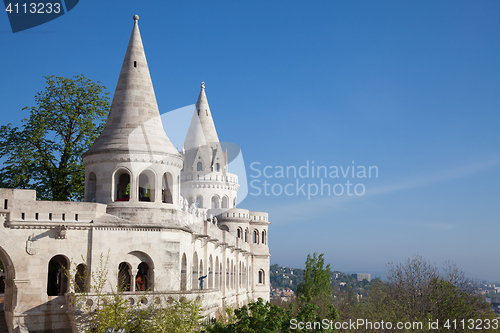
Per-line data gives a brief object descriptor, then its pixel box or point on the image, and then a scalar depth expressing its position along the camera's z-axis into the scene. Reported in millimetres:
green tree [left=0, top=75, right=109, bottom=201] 32438
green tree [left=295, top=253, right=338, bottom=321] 54125
